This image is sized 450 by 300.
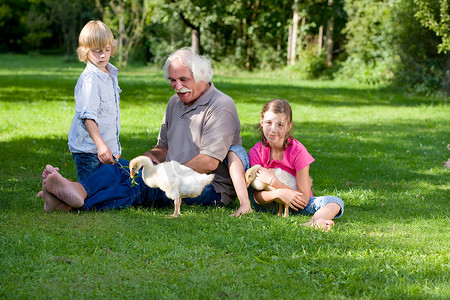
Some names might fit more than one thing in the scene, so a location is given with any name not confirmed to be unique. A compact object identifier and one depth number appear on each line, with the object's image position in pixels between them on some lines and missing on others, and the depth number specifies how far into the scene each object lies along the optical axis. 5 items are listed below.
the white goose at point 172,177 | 4.89
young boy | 5.05
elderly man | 5.16
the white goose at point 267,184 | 5.11
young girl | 5.11
